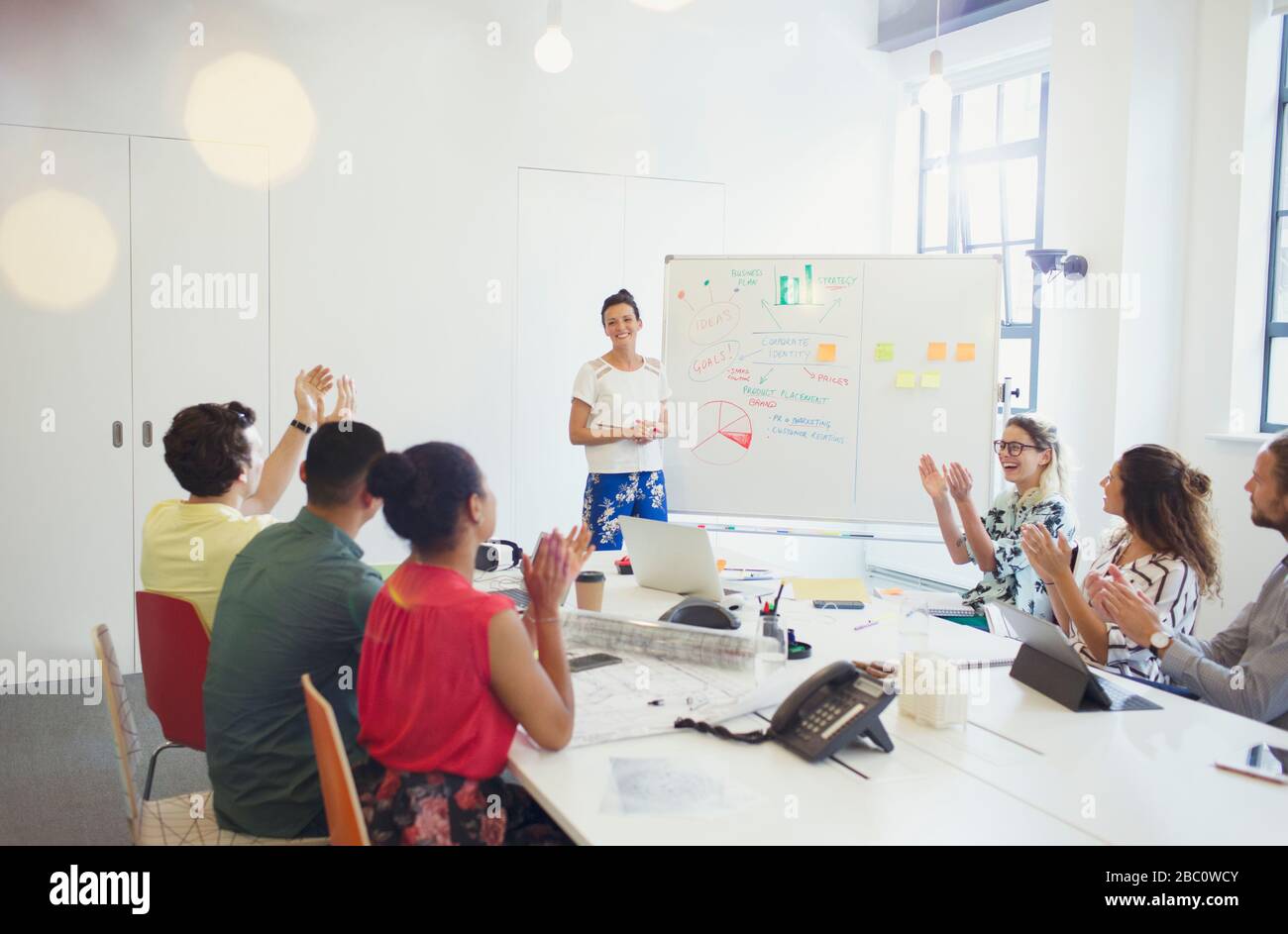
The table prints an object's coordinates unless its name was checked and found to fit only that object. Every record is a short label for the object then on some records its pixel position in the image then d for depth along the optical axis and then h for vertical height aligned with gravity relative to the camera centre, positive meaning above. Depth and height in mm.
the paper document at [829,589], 3036 -570
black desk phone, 1789 -559
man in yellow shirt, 2477 -308
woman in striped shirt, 2562 -379
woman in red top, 1754 -503
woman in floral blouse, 3420 -379
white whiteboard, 4637 +84
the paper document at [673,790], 1602 -635
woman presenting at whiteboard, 4559 -155
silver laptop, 2852 -462
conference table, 1534 -628
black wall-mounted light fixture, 4863 +665
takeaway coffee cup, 2754 -535
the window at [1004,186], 5711 +1242
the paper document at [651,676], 1974 -607
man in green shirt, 1999 -532
